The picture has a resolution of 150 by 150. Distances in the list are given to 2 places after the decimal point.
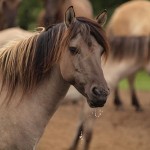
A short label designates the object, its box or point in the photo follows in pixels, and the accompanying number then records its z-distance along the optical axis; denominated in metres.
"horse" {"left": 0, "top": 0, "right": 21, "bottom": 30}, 15.01
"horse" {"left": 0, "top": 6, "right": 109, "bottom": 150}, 6.31
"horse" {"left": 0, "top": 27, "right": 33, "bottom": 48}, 9.38
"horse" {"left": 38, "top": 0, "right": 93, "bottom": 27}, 14.62
